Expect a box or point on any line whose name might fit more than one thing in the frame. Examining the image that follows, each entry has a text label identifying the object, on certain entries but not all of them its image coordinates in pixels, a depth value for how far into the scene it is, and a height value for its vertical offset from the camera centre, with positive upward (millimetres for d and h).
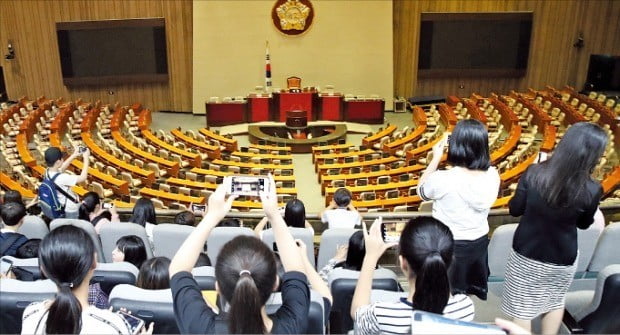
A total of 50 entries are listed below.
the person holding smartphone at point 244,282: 1734 -824
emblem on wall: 18781 +748
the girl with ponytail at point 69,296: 2072 -991
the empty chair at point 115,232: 4703 -1643
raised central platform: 15508 -2841
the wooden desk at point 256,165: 12438 -2855
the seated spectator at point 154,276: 2924 -1249
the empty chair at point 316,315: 2348 -1158
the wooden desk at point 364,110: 17969 -2294
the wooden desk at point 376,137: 14844 -2641
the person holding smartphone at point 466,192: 2744 -764
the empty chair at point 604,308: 2719 -1327
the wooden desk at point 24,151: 11836 -2593
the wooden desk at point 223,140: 14834 -2751
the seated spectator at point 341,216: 5328 -1709
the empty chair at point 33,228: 4887 -1676
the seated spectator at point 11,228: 3895 -1430
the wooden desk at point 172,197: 10062 -2889
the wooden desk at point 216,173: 11547 -2873
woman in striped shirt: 1948 -862
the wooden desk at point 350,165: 12422 -2799
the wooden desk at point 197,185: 10617 -2876
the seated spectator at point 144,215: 5250 -1665
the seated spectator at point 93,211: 5617 -1774
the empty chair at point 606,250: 3877 -1471
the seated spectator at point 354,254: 3137 -1223
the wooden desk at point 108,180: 10672 -2773
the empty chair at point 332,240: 4371 -1569
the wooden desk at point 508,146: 12578 -2507
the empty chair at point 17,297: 2768 -1291
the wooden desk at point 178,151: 13133 -2737
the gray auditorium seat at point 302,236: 4457 -1575
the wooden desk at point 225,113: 17844 -2408
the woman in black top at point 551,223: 2324 -823
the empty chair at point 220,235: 4484 -1578
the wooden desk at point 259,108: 17828 -2233
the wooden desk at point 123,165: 11609 -2767
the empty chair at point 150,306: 2629 -1261
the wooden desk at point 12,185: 9778 -2715
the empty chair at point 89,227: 4630 -1589
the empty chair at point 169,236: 4629 -1649
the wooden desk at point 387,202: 9867 -2903
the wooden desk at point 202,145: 14047 -2764
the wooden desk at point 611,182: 9438 -2423
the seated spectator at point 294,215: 4941 -1561
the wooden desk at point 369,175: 11588 -2837
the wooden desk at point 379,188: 10711 -2854
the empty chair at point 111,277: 3176 -1367
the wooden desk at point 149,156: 12344 -2745
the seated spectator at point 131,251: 3711 -1424
